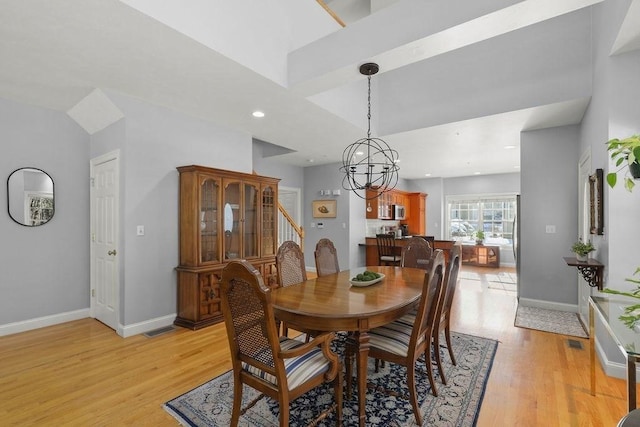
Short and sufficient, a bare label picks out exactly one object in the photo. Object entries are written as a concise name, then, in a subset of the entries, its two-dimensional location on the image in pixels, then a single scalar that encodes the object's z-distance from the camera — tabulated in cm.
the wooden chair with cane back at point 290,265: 283
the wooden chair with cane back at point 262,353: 156
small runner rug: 351
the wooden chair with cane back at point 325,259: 325
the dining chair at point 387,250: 600
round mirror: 348
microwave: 806
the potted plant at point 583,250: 317
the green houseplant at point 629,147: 118
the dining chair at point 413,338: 194
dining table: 186
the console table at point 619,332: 141
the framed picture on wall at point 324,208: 698
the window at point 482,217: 862
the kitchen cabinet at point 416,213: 902
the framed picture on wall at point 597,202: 281
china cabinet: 368
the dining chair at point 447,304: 239
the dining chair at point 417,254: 374
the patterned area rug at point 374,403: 197
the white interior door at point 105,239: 355
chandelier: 524
